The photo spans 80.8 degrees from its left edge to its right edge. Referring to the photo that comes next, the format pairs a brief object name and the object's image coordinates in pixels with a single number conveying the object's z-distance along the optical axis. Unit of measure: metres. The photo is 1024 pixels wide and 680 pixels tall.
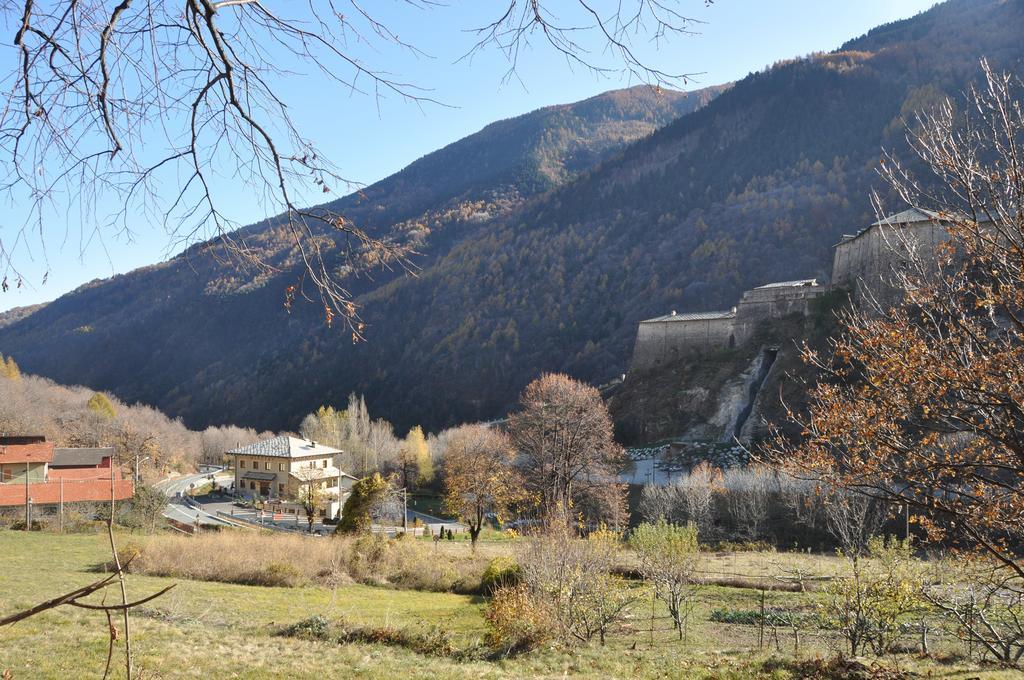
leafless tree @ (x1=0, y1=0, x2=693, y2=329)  2.59
